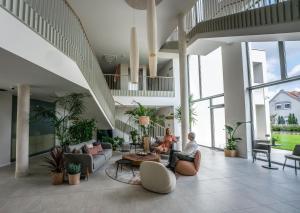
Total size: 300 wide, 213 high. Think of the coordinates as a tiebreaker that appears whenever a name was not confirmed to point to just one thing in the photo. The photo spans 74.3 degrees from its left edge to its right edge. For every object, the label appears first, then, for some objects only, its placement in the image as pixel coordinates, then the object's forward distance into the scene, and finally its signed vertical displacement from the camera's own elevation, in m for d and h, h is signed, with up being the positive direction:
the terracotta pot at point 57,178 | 4.37 -1.21
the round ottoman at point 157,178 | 3.69 -1.09
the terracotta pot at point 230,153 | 7.49 -1.25
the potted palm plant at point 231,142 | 7.45 -0.85
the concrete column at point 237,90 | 7.32 +1.14
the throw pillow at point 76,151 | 5.02 -0.72
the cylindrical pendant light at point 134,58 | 4.52 +1.46
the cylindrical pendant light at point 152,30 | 3.85 +1.78
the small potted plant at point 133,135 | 9.25 -0.61
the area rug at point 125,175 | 4.52 -1.34
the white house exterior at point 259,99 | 6.86 +0.74
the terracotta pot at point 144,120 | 7.62 +0.07
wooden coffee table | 5.50 -1.03
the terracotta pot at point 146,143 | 8.08 -0.88
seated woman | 6.96 -0.82
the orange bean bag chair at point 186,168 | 4.96 -1.18
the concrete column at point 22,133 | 5.07 -0.22
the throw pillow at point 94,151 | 5.88 -0.85
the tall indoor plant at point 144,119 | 7.64 +0.13
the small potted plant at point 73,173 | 4.36 -1.11
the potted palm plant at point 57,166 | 4.38 -0.97
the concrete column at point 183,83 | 7.32 +1.40
